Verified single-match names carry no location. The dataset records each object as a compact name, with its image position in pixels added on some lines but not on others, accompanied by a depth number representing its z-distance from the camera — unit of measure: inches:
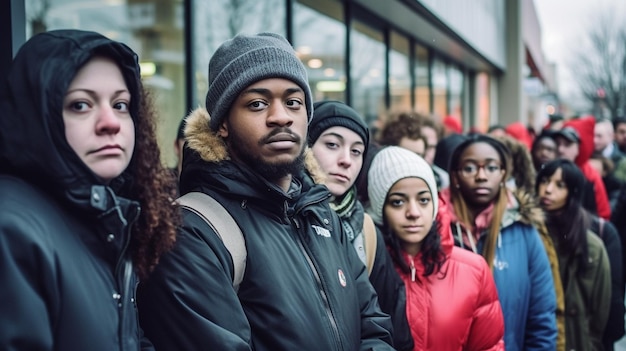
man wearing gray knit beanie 74.4
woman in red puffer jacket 118.6
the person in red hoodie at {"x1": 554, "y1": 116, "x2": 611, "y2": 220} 255.4
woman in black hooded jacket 55.4
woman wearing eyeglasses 145.9
